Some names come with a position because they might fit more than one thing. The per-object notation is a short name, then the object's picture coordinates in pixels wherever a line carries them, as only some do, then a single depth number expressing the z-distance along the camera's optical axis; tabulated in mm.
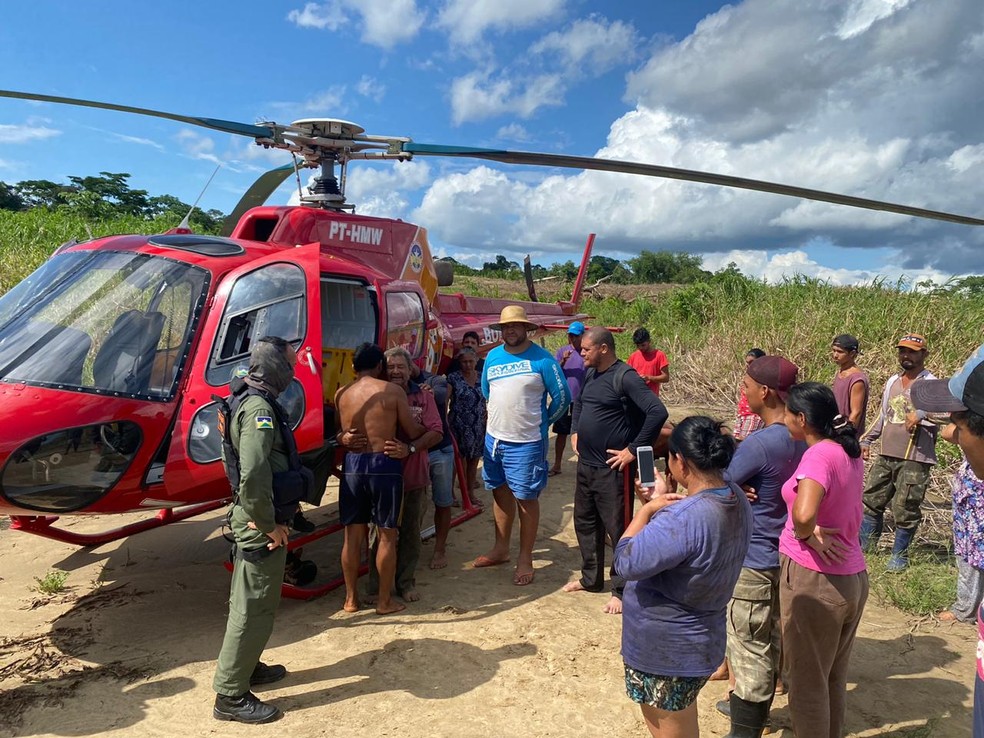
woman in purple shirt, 2158
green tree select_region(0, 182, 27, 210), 42844
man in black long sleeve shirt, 4262
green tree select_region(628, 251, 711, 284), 48875
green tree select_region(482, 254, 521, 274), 40659
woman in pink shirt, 2592
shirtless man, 4148
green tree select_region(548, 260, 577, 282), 35925
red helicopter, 3369
